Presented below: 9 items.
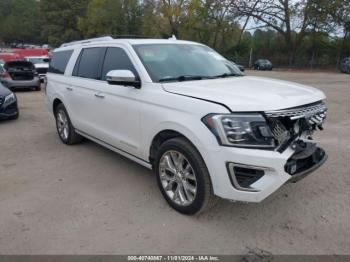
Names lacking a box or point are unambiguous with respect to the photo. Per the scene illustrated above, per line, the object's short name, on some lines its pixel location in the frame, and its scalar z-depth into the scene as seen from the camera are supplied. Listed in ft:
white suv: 10.39
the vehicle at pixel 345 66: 109.19
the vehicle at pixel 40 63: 61.31
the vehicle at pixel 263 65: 134.52
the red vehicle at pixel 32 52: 67.06
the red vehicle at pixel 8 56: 58.03
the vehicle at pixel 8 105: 27.71
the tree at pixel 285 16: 132.67
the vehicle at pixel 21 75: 48.75
